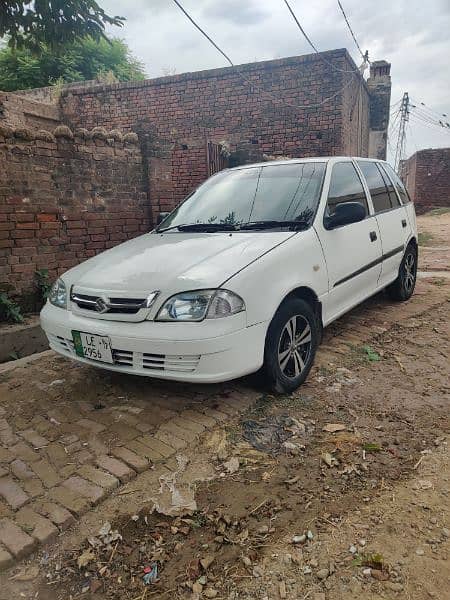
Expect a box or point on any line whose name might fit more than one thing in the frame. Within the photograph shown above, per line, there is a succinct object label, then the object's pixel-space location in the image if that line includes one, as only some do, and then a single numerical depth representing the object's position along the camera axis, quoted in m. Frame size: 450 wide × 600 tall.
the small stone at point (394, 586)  1.62
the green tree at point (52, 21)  4.71
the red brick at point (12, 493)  2.17
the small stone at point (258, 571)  1.72
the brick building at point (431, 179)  21.64
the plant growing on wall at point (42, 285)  4.88
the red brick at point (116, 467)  2.32
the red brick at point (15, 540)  1.88
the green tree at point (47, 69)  15.48
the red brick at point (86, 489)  2.17
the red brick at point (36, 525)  1.95
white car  2.64
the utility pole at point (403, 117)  30.30
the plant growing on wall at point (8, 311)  4.46
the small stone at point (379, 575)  1.67
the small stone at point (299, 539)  1.87
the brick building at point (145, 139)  4.76
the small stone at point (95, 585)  1.71
